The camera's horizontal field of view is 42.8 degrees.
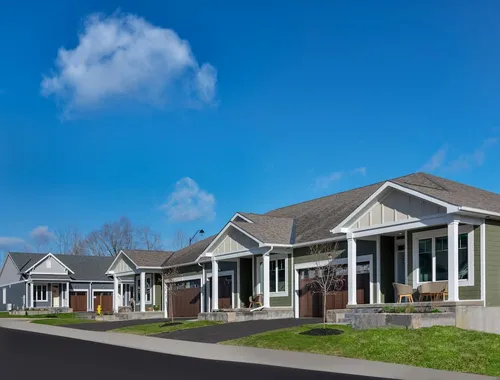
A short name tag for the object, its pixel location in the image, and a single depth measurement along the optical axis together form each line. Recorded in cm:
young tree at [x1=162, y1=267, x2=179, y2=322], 3794
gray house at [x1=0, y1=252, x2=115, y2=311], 5969
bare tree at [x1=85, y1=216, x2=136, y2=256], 8446
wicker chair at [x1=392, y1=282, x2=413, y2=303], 2161
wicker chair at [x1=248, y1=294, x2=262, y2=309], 2927
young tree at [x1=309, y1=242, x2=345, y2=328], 2519
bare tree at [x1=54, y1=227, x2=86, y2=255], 8925
